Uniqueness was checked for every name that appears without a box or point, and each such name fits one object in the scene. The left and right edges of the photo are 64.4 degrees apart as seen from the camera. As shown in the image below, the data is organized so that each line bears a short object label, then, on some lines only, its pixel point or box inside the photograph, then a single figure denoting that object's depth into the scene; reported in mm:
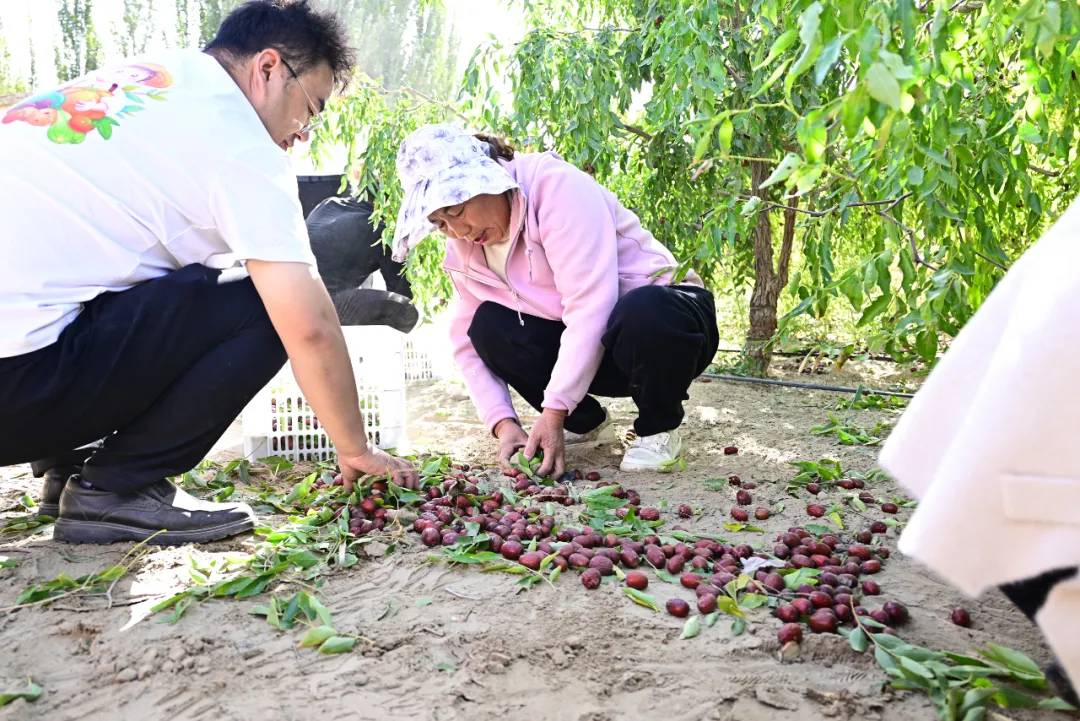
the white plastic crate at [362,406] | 2752
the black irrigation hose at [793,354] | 5055
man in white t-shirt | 1688
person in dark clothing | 4512
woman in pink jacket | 2312
